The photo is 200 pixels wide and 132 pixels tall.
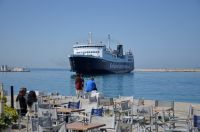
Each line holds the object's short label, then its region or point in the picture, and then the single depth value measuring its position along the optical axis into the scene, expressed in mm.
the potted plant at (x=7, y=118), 6342
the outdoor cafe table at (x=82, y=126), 6807
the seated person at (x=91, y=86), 16180
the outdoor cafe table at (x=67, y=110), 9250
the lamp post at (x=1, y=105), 6554
